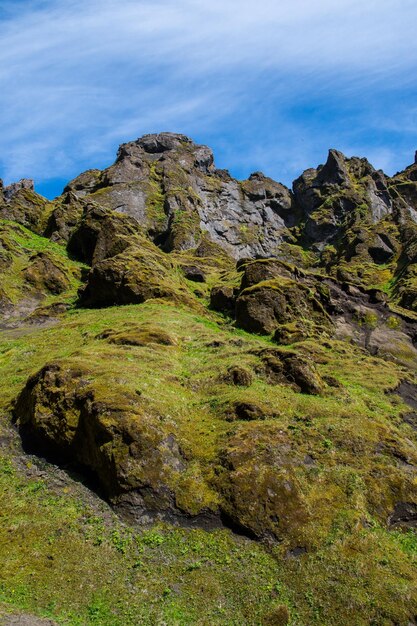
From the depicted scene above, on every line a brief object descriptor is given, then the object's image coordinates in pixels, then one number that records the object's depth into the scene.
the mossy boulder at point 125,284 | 58.59
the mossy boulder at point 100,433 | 21.50
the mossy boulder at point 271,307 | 56.38
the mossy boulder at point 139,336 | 38.59
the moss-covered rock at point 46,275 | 71.06
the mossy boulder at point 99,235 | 80.00
